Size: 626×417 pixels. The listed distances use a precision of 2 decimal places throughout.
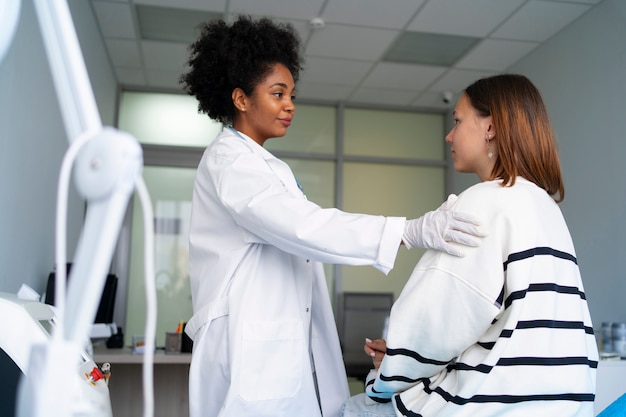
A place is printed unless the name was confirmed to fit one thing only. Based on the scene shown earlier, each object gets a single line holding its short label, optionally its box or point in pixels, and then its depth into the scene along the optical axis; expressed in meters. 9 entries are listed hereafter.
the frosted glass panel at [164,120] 4.98
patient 0.99
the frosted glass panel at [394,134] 5.36
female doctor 1.22
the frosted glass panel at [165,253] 4.73
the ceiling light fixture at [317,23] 3.73
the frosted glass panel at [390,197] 5.16
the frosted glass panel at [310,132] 5.21
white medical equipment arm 0.46
